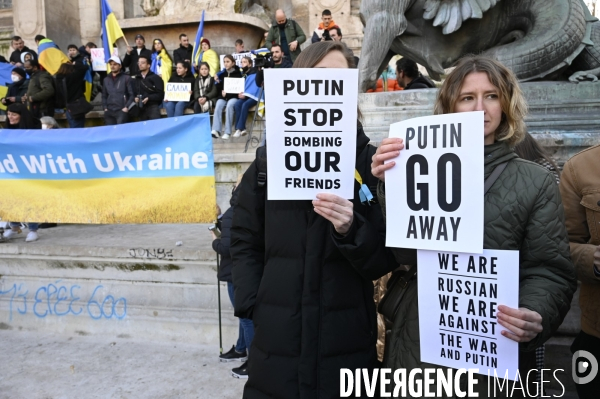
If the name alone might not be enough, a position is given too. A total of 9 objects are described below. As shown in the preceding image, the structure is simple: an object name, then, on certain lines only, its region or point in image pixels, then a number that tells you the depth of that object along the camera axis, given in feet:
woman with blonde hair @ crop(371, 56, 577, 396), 5.11
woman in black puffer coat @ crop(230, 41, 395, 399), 5.92
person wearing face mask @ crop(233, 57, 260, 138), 29.17
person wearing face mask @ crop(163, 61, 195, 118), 32.99
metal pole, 12.96
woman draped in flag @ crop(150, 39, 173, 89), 36.19
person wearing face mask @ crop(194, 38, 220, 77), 34.32
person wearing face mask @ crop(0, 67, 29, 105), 35.63
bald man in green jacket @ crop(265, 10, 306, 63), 35.19
